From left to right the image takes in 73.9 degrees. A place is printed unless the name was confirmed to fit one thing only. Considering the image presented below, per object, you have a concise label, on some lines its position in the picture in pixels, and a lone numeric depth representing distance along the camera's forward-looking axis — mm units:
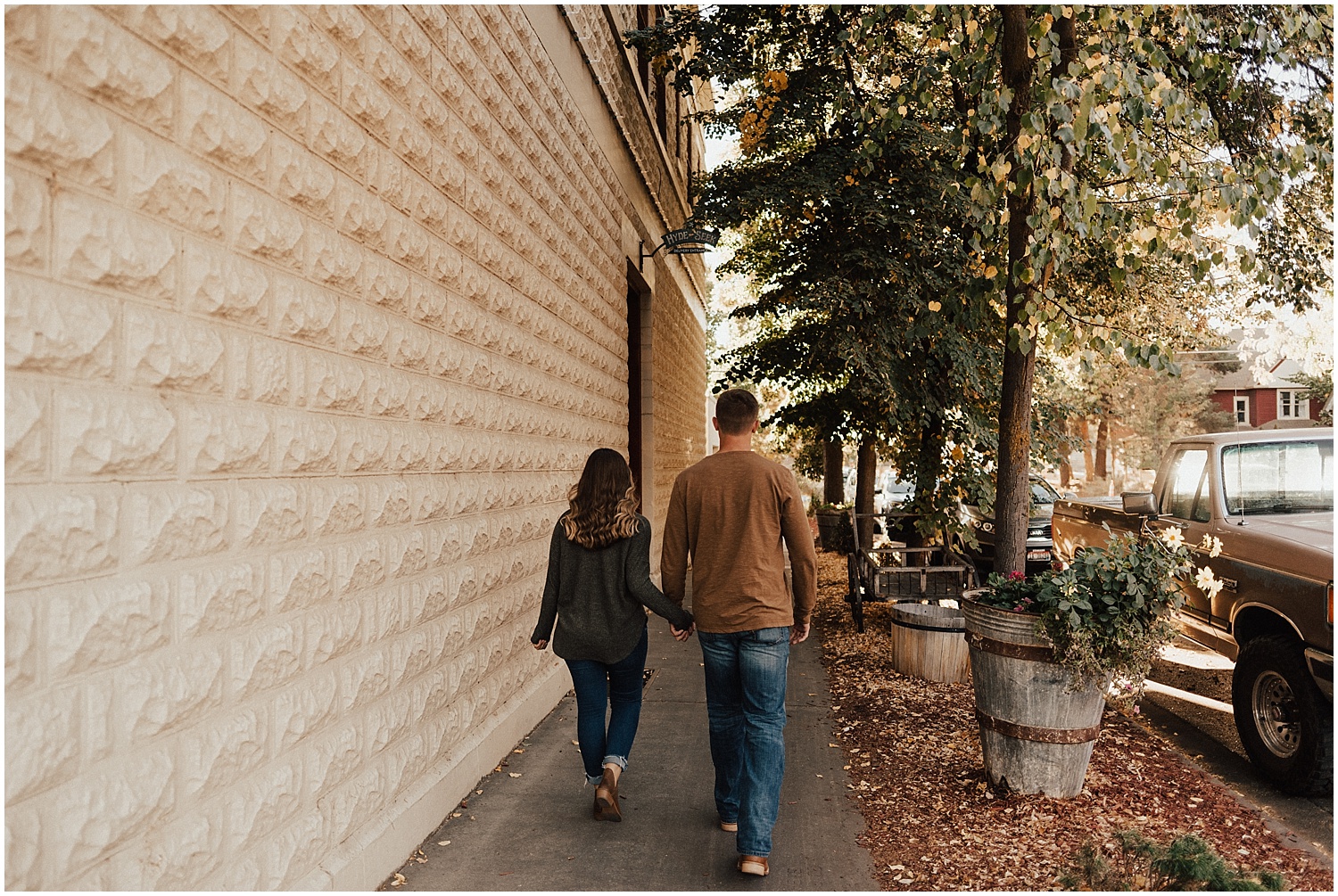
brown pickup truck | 4977
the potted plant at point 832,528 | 16284
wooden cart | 8664
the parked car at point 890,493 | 27844
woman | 4449
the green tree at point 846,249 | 9039
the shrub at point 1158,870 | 3396
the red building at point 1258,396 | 49406
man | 3992
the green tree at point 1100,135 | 5086
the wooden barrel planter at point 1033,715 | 4703
